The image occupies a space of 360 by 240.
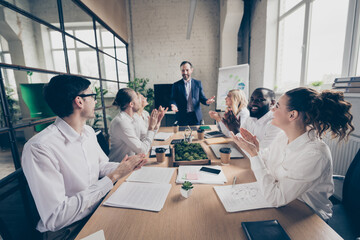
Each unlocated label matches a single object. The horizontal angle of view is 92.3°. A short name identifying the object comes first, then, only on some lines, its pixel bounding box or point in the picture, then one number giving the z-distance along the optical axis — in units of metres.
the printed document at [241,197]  0.86
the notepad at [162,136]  2.09
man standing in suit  3.45
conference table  0.71
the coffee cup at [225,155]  1.32
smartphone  1.19
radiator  1.78
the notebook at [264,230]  0.66
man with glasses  0.82
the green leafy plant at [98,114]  3.58
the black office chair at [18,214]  0.73
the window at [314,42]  2.18
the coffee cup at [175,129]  2.44
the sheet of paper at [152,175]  1.13
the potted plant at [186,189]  0.93
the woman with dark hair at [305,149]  0.87
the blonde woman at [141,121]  2.39
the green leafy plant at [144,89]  4.78
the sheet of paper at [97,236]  0.70
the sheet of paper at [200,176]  1.09
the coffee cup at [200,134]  2.04
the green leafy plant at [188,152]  1.38
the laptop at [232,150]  1.49
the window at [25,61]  1.50
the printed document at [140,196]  0.88
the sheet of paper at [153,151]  1.57
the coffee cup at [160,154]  1.39
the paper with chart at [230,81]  4.12
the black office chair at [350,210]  1.04
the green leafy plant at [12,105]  1.49
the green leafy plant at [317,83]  2.27
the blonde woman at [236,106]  2.23
